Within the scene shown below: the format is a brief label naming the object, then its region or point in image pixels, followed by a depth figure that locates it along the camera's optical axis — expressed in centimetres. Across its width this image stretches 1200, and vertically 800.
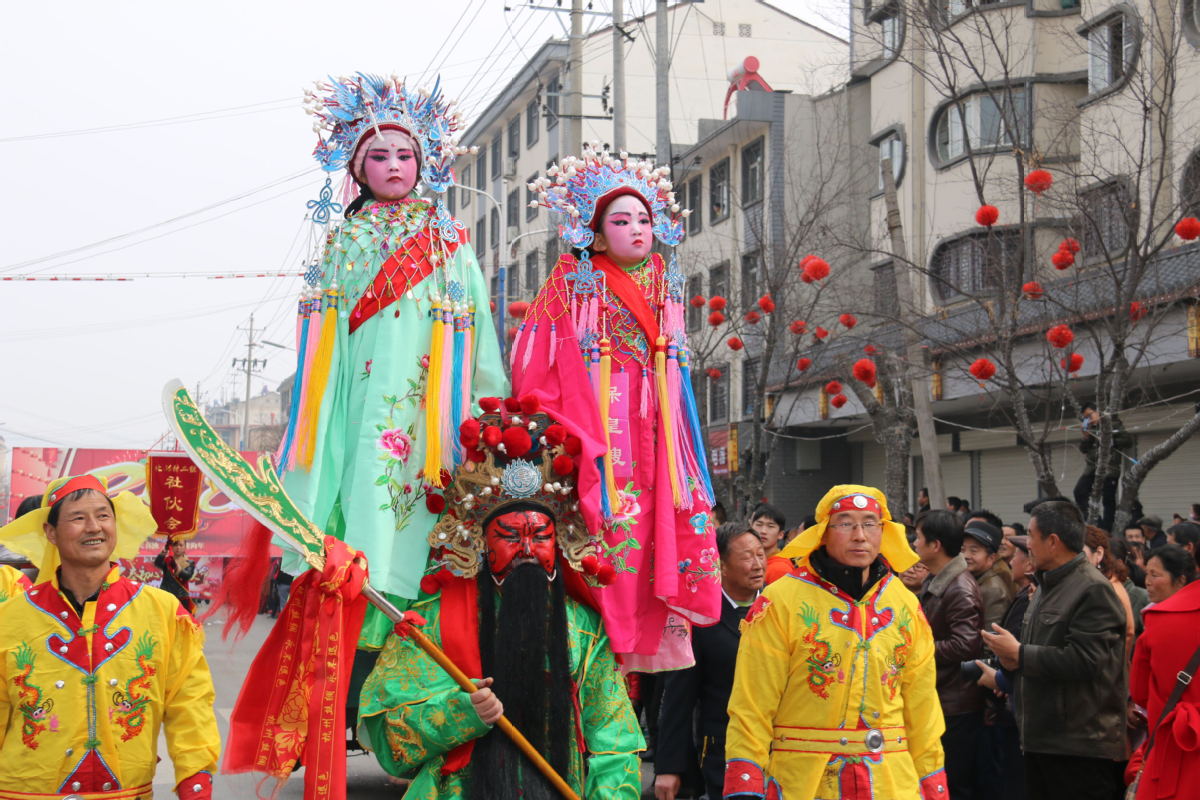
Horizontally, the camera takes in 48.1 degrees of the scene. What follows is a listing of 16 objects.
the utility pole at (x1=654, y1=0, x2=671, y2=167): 1545
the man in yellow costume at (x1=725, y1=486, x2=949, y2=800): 415
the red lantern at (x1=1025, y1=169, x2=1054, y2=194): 896
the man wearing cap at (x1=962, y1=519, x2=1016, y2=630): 639
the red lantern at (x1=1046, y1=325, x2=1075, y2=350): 951
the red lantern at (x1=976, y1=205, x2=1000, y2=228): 973
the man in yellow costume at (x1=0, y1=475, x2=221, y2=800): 379
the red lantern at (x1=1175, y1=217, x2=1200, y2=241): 866
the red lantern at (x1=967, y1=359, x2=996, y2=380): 1006
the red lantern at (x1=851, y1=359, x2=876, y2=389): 1155
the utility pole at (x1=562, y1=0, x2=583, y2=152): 2141
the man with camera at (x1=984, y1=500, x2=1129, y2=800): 523
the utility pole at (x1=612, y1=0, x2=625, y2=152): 1658
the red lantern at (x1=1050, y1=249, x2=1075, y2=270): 940
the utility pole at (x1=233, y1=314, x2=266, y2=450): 6156
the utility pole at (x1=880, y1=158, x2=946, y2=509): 1189
